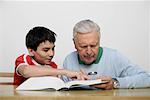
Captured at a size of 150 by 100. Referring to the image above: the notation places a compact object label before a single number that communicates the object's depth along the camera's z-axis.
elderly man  1.53
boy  1.78
